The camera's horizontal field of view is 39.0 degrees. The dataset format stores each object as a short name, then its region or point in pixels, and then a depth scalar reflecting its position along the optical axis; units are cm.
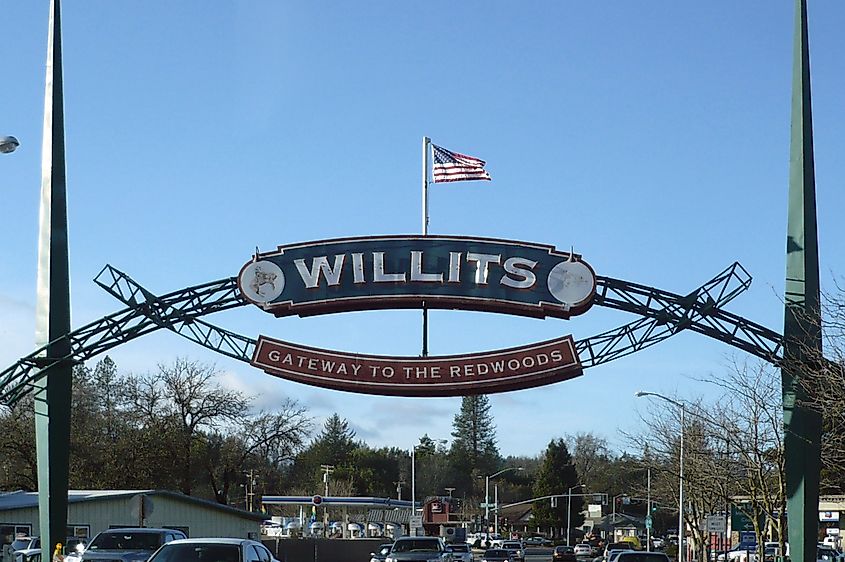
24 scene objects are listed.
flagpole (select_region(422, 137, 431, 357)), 2775
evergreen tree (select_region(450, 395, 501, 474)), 16200
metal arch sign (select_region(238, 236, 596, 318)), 2727
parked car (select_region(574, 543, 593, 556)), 8987
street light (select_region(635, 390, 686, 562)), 4459
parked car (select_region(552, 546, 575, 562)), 6307
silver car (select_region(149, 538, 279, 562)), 1969
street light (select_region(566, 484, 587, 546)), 12966
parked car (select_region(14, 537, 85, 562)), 3272
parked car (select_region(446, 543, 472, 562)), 4460
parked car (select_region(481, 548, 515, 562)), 5480
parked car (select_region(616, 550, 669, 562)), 2845
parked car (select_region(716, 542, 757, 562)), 5542
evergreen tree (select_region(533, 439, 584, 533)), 13500
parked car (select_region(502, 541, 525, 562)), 6759
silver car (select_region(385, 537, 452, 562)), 3741
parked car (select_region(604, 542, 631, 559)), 6395
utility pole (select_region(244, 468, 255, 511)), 9688
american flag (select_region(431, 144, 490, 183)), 3156
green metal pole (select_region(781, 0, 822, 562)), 2648
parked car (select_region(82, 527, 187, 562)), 2664
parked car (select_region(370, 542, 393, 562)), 4628
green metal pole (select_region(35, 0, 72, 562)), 2792
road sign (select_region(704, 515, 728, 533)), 4191
